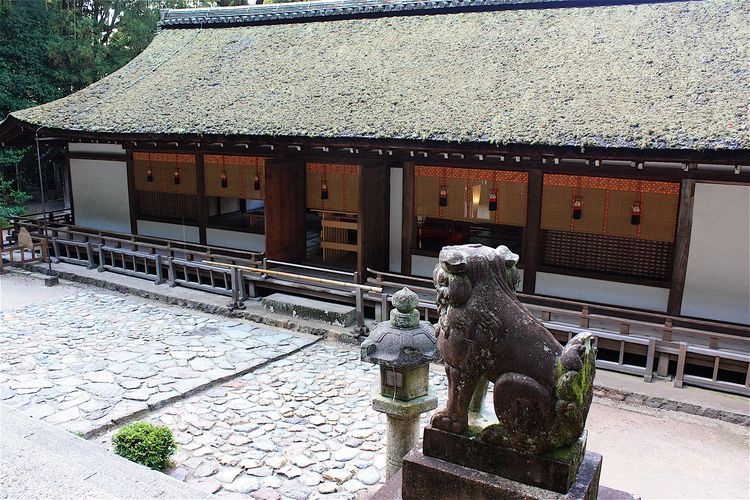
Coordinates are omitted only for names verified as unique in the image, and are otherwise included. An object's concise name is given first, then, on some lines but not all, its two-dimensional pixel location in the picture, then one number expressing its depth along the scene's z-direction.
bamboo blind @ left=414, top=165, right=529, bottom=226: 11.17
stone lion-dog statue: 3.84
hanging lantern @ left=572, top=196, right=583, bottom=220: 10.52
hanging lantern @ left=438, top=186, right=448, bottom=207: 11.85
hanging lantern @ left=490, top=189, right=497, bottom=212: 11.34
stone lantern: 5.38
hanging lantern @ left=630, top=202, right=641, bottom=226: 10.02
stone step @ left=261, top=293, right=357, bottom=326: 11.21
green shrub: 6.30
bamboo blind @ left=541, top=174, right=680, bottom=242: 9.87
